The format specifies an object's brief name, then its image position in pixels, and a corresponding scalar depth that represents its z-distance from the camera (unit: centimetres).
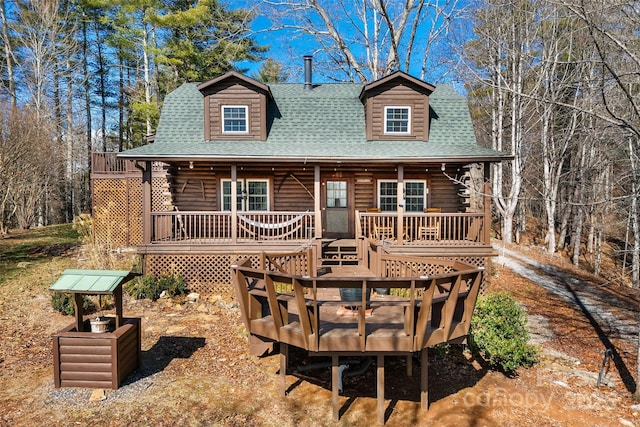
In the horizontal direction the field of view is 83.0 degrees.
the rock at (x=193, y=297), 947
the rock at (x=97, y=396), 471
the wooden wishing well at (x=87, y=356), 493
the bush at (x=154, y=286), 915
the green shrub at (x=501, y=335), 591
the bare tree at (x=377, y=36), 1873
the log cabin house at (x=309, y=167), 1020
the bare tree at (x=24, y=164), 1419
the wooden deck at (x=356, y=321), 409
